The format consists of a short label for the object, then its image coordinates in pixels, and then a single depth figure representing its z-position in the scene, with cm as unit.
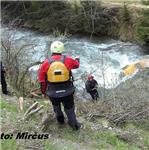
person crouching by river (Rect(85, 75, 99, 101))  1455
